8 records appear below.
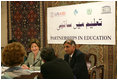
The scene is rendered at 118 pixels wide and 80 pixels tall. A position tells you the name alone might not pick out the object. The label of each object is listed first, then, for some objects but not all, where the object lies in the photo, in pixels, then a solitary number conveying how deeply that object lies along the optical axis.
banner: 4.67
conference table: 2.19
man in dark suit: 3.26
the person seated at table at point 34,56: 3.79
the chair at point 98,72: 4.37
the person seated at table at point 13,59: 2.19
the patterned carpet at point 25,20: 6.04
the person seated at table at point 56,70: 2.37
